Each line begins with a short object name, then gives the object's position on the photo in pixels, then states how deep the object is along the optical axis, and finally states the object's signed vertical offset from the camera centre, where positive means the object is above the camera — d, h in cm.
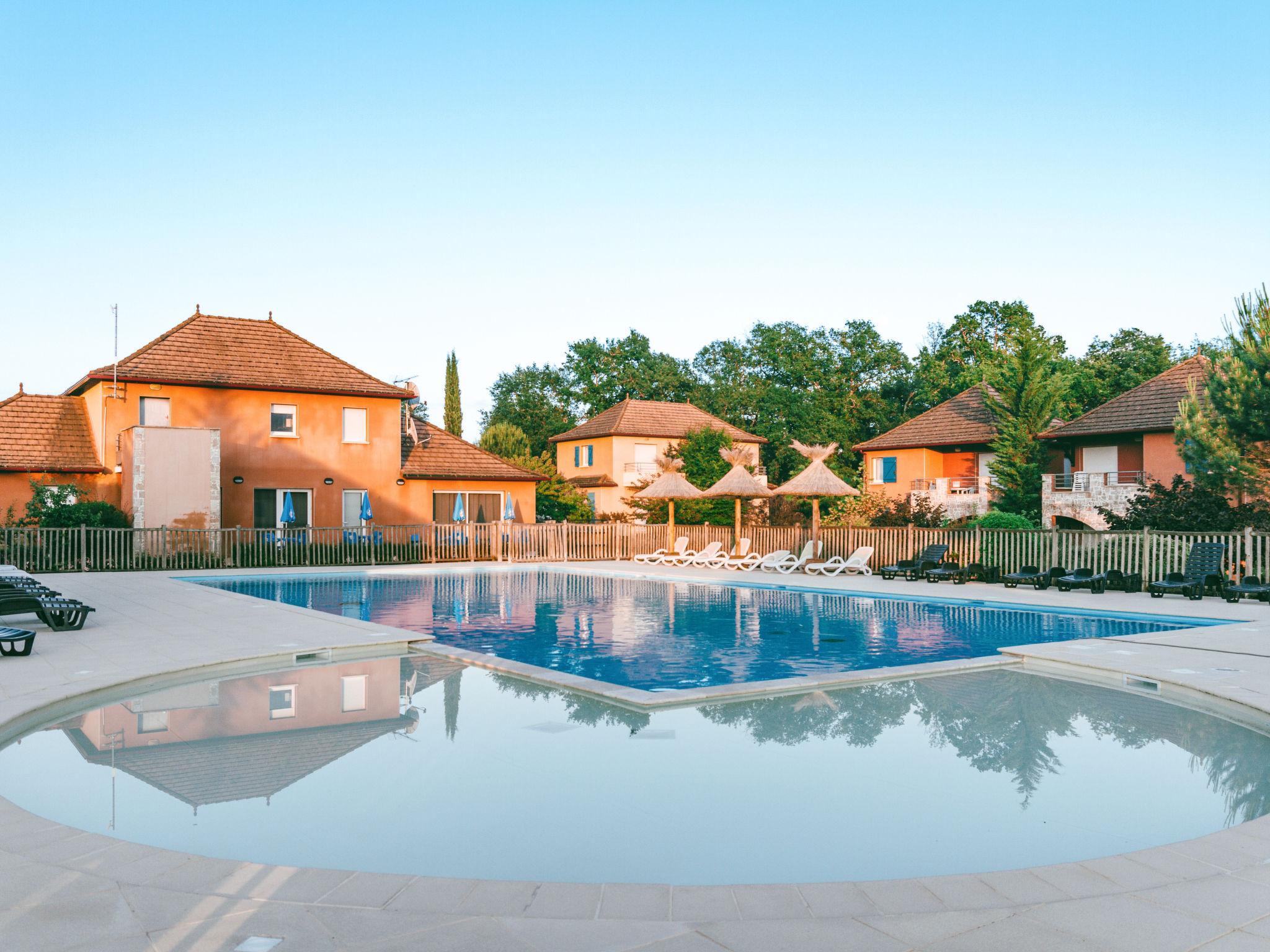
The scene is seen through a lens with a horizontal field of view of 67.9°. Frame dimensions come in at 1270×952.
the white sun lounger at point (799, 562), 2519 -184
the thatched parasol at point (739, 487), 2864 +25
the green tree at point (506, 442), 5506 +325
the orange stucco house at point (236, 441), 2666 +182
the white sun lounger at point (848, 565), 2384 -183
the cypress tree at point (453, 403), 6044 +617
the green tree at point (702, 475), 3253 +72
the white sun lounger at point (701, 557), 2797 -184
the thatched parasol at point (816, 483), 2614 +29
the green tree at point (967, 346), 5666 +952
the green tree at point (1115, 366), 4900 +705
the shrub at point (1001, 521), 2383 -76
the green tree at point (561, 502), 4022 -24
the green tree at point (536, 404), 6875 +713
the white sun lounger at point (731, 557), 2723 -180
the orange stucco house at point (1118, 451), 3103 +141
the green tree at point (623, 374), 6744 +893
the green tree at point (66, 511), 2483 -25
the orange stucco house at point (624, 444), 4809 +269
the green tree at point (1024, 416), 3494 +284
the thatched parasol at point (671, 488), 2964 +22
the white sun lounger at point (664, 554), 2917 -181
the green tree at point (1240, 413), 2320 +193
